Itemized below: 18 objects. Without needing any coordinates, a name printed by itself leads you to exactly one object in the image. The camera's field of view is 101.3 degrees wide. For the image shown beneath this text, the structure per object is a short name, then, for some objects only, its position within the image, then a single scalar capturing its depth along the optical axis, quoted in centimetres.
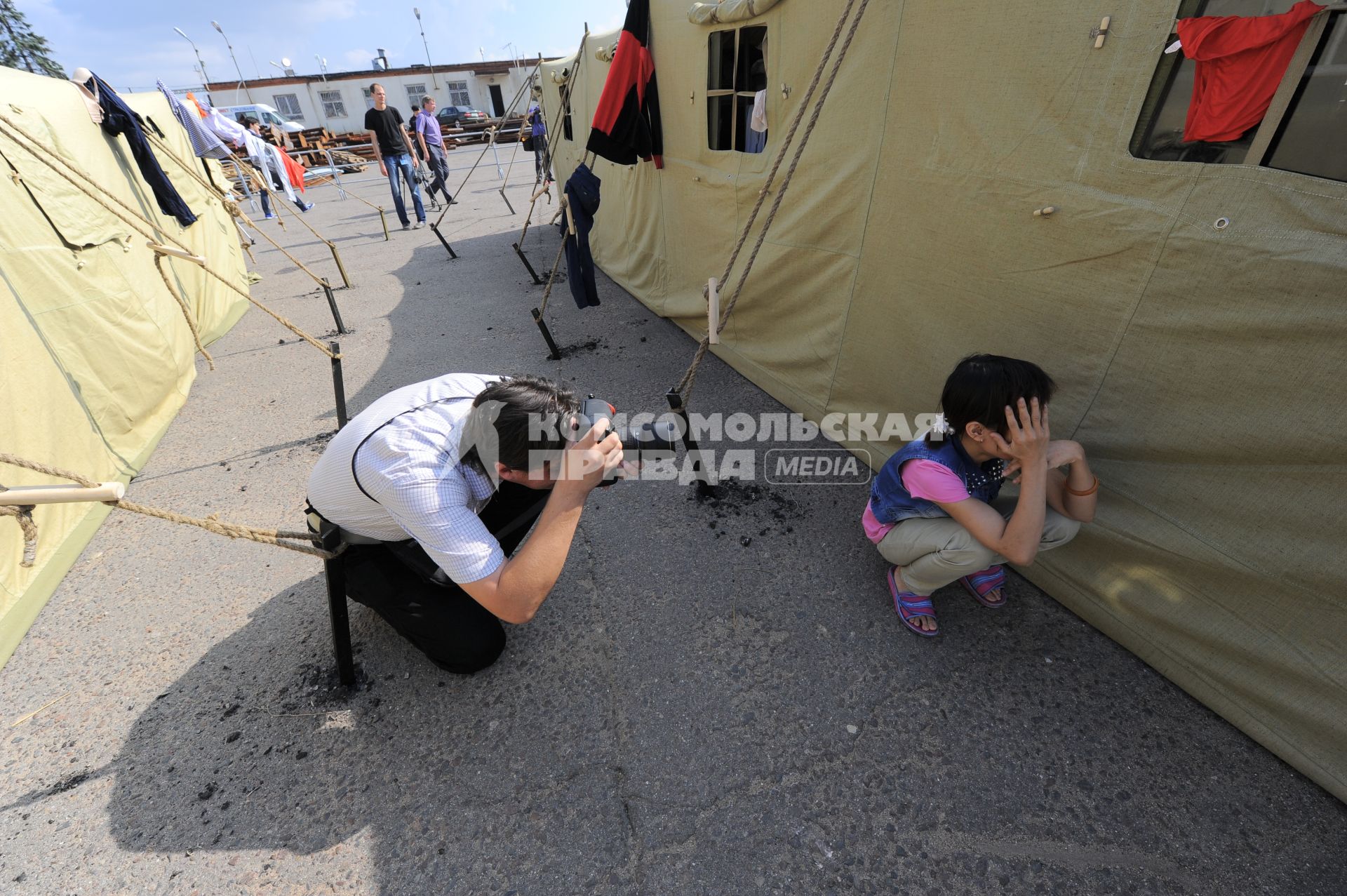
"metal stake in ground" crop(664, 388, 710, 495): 258
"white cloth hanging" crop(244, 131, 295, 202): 1025
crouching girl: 173
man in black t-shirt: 873
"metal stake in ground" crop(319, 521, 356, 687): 178
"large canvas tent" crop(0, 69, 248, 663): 259
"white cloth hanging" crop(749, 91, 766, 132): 316
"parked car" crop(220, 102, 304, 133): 2106
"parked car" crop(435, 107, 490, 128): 2739
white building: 3284
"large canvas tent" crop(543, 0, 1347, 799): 155
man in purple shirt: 1005
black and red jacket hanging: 396
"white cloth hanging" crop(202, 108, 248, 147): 881
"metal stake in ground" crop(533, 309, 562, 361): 457
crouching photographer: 152
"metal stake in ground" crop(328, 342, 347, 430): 313
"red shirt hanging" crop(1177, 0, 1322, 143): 141
